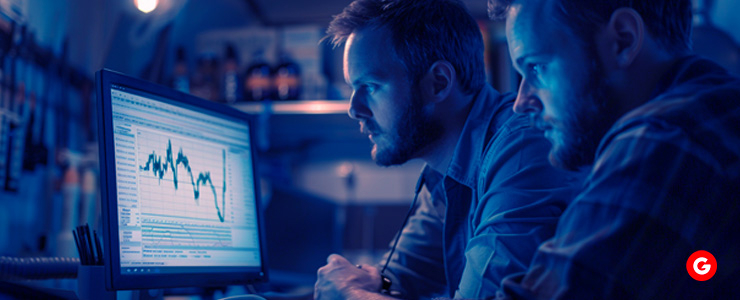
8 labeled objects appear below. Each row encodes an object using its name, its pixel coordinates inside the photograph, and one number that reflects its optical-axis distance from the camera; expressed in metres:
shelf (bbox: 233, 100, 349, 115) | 2.25
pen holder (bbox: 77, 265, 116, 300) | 0.78
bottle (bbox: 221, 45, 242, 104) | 2.32
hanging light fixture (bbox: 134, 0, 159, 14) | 1.83
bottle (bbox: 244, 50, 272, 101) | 2.31
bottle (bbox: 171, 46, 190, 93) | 2.30
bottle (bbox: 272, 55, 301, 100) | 2.29
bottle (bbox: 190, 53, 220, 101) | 2.33
